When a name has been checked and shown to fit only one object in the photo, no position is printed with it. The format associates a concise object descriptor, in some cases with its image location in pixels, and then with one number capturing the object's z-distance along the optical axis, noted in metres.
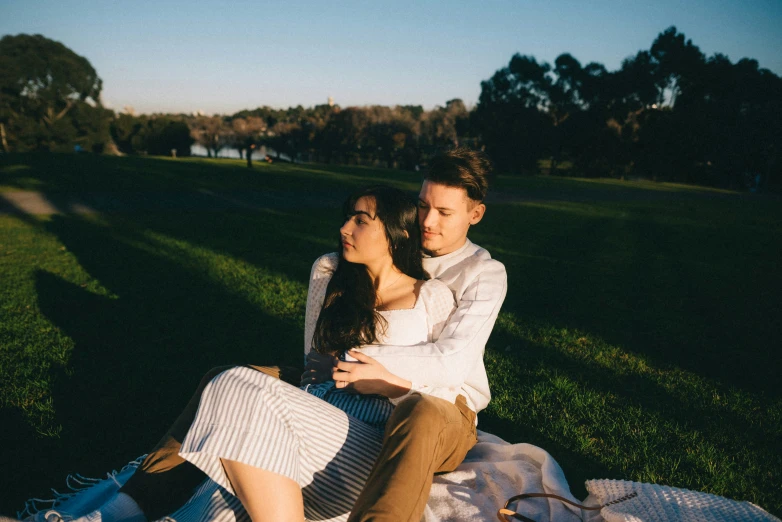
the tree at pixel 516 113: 44.94
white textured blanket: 2.30
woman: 1.83
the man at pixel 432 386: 1.81
